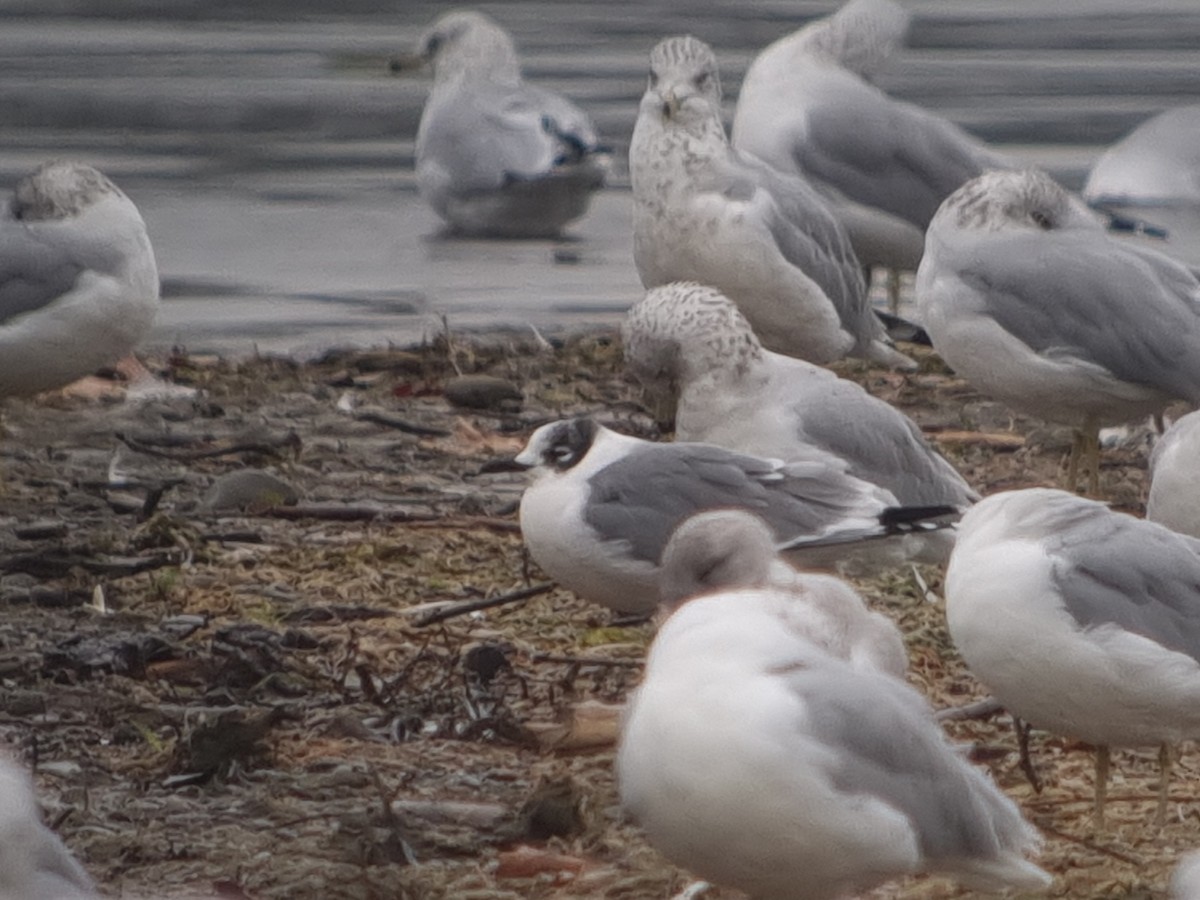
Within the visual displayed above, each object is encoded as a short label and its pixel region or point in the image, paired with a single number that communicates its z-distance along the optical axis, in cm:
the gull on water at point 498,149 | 2616
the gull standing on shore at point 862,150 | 1970
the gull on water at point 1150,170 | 2203
